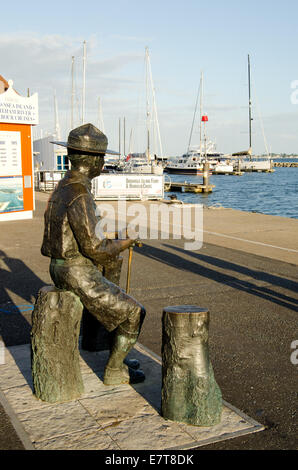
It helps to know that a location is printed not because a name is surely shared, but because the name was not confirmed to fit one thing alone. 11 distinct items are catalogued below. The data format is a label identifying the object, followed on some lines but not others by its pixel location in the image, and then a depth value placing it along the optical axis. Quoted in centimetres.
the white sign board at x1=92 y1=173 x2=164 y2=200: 2281
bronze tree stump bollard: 380
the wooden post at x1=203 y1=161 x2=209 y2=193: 3744
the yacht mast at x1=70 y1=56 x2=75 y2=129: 4808
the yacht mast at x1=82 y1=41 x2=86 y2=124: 3769
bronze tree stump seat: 401
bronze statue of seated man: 392
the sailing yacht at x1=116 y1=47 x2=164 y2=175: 4694
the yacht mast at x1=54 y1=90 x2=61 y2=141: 5281
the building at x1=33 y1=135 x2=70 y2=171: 3874
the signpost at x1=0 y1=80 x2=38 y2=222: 1593
